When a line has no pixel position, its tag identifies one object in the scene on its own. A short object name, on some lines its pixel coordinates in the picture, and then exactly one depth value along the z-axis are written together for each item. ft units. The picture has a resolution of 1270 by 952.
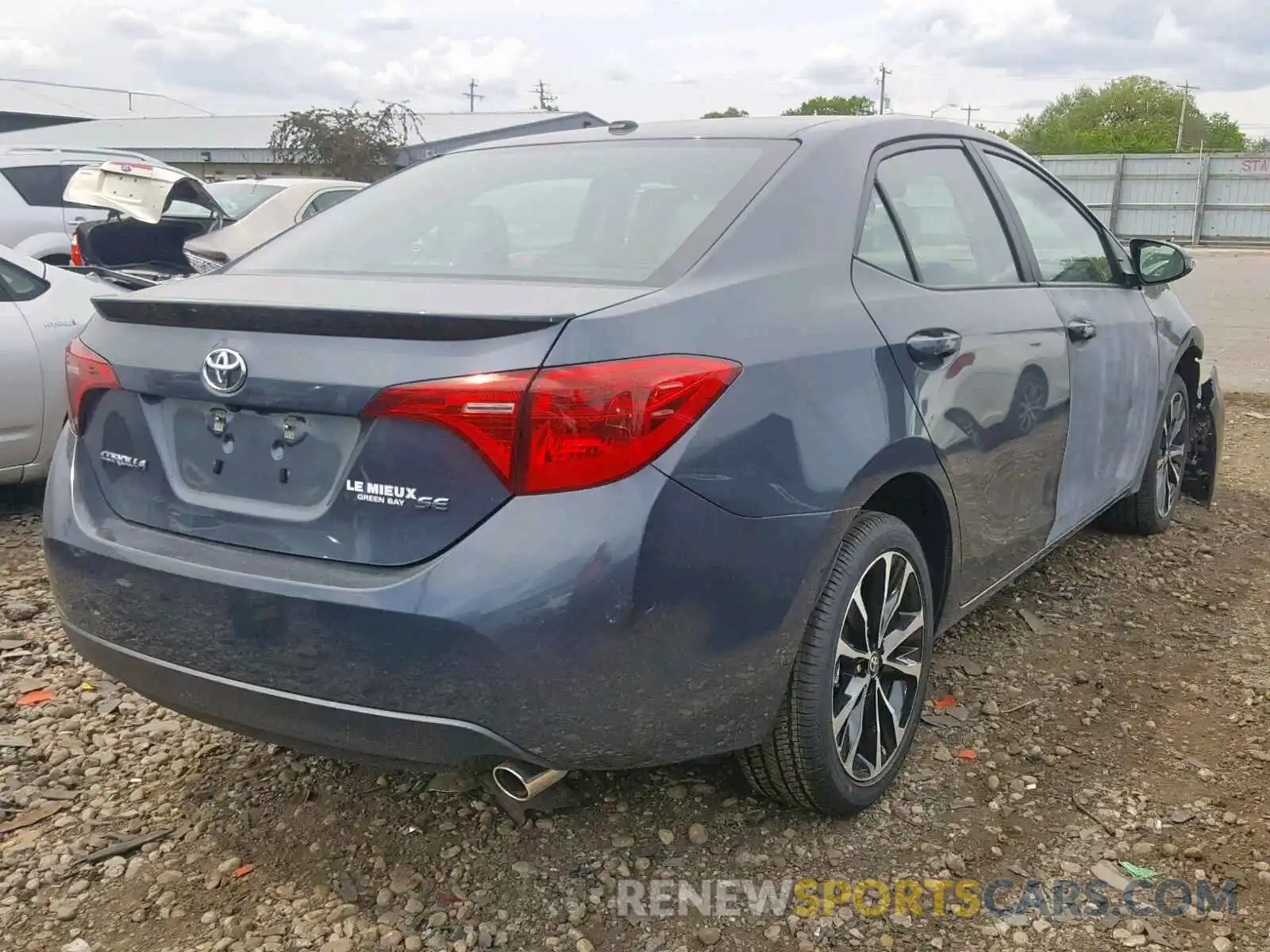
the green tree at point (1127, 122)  254.27
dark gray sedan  6.54
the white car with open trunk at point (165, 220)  21.77
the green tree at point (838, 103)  245.04
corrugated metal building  117.50
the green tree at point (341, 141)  108.47
